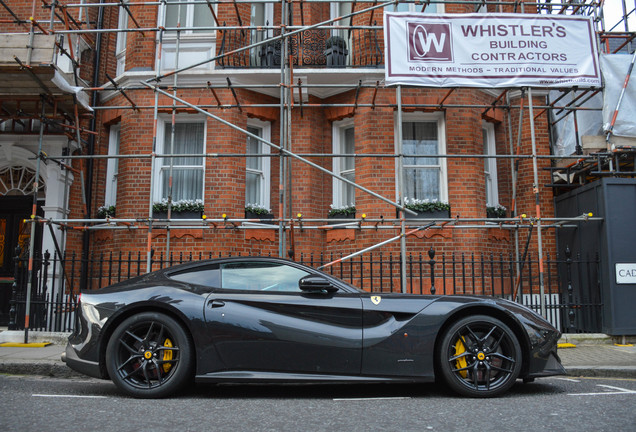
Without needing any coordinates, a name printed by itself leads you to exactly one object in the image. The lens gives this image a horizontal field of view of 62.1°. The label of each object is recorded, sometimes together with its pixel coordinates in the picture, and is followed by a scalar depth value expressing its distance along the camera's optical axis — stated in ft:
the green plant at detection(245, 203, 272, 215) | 33.19
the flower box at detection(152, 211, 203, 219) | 32.40
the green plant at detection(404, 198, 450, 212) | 32.19
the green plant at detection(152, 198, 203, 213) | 32.40
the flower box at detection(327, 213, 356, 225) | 33.09
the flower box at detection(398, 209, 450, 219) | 32.22
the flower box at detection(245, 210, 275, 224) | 33.19
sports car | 15.02
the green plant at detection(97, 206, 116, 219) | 33.91
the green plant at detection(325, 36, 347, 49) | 33.40
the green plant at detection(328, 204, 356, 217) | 33.05
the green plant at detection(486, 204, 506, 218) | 34.04
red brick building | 31.99
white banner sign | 27.76
